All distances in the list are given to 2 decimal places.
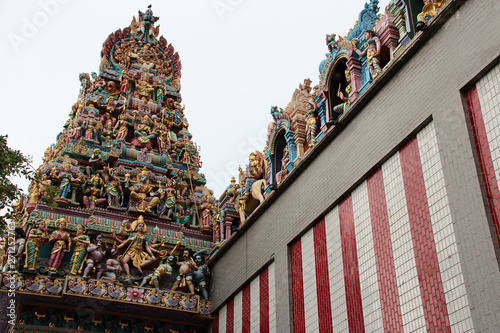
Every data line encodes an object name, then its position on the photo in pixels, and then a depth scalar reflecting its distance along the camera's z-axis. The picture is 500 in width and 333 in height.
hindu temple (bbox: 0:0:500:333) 12.74
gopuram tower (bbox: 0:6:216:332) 21.06
